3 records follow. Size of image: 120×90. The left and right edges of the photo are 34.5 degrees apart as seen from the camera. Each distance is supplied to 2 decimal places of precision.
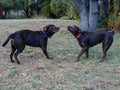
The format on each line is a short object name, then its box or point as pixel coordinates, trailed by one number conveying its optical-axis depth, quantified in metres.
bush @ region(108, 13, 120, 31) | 9.17
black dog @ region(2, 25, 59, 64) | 4.69
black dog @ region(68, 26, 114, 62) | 4.95
